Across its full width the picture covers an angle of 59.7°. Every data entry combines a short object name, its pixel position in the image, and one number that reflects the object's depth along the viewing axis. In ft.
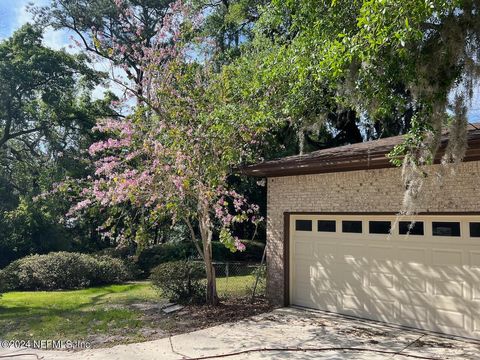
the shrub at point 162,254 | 59.26
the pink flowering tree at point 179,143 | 29.19
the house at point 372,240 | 23.91
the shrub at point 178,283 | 33.65
